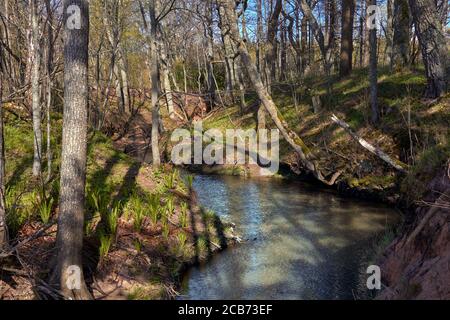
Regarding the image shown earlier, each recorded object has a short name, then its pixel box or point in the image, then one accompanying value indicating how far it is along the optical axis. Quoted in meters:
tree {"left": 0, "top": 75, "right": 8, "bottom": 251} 6.21
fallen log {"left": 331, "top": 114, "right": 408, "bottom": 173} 10.19
